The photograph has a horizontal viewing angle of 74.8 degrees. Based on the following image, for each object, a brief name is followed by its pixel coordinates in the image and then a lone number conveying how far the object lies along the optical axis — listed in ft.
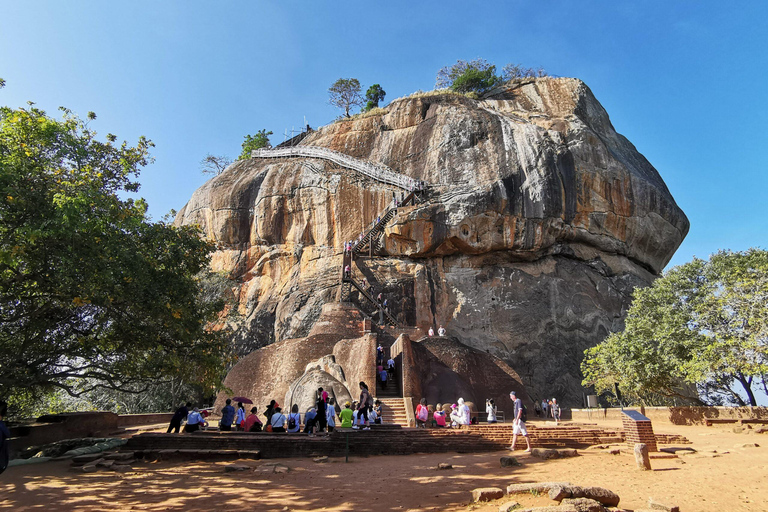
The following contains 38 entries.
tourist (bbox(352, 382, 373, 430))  41.09
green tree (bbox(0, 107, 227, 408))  31.73
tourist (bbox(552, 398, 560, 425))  61.36
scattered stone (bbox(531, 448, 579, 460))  31.71
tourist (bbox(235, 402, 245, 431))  43.62
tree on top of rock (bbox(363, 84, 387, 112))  160.86
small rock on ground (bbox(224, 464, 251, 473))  30.39
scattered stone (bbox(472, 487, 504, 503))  20.92
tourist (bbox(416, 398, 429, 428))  45.55
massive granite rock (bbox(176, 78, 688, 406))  97.76
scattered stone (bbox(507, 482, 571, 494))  20.44
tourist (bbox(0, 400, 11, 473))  19.57
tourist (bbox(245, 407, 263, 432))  41.96
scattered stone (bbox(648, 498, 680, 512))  18.29
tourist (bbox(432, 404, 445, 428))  46.80
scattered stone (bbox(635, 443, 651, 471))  26.61
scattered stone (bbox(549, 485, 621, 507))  19.35
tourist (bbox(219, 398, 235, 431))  42.14
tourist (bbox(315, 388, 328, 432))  40.91
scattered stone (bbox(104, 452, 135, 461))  33.14
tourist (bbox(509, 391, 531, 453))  35.17
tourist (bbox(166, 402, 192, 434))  42.29
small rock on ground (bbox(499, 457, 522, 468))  29.37
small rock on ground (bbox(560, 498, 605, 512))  17.87
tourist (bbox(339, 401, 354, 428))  40.27
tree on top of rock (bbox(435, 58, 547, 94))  137.18
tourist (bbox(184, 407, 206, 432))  41.14
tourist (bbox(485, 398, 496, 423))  48.60
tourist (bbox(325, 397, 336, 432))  40.81
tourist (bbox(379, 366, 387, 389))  55.06
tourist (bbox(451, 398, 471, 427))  44.88
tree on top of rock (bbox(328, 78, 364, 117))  157.28
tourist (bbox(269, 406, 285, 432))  40.29
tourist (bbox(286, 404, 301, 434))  41.34
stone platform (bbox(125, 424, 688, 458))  36.17
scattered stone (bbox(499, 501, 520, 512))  18.86
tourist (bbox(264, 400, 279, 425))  42.69
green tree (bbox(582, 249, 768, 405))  48.49
